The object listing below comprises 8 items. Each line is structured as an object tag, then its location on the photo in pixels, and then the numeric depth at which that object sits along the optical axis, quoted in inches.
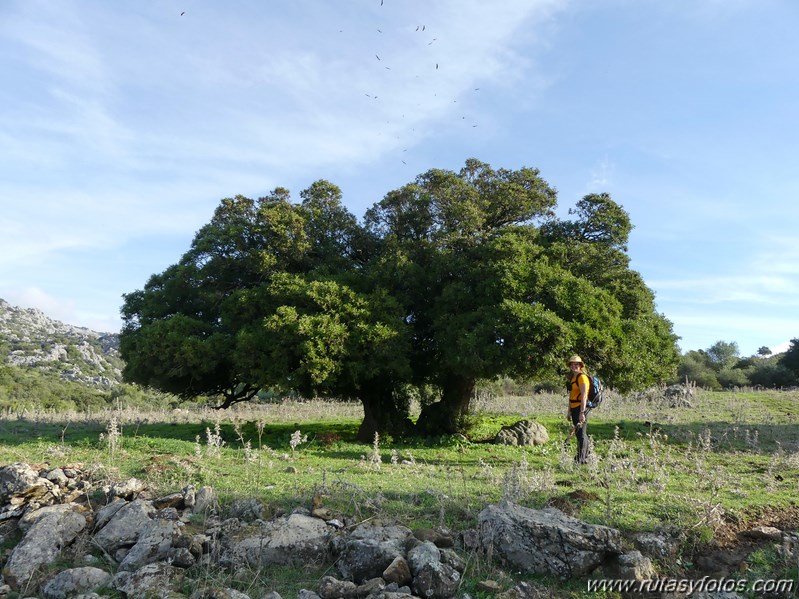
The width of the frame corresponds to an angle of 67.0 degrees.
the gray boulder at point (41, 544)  244.1
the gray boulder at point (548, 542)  230.7
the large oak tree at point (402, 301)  567.5
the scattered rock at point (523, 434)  604.0
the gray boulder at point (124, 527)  263.3
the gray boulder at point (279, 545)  244.8
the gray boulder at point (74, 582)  228.7
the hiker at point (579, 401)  427.5
